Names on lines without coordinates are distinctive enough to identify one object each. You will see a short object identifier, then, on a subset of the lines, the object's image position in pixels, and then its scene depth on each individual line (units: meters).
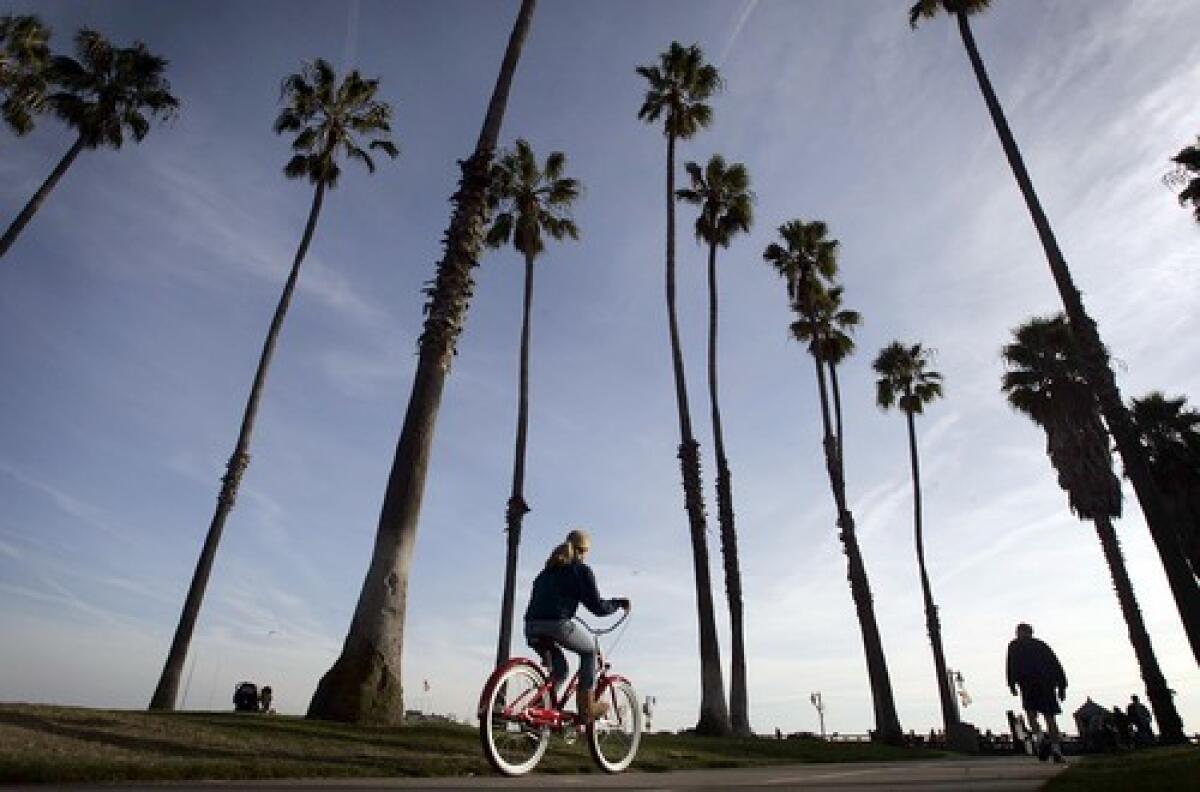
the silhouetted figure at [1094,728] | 16.83
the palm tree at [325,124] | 28.11
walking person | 10.66
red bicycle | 6.31
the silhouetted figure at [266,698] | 23.56
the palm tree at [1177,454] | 29.45
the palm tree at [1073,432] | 27.00
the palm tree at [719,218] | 27.00
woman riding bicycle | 6.91
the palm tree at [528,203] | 32.72
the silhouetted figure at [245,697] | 18.98
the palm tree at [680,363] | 21.91
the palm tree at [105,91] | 25.19
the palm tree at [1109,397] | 12.98
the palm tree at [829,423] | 26.64
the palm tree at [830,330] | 33.78
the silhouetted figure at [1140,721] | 22.55
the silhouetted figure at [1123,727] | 21.77
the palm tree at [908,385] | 36.50
